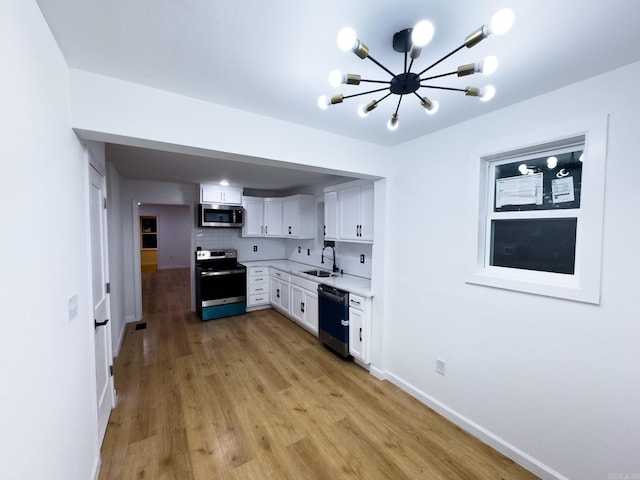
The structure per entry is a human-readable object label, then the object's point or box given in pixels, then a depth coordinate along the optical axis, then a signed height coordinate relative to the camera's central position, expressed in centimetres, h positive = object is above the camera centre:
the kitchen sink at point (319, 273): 419 -69
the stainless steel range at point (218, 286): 447 -98
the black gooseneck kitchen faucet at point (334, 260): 420 -47
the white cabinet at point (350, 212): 319 +24
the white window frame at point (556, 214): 151 +12
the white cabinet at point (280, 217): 491 +27
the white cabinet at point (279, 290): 455 -108
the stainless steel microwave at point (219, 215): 462 +27
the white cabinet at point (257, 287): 496 -109
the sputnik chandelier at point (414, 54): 85 +67
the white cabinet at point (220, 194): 467 +65
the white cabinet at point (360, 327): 294 -109
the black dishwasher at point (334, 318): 313 -110
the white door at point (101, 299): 194 -56
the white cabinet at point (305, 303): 379 -110
